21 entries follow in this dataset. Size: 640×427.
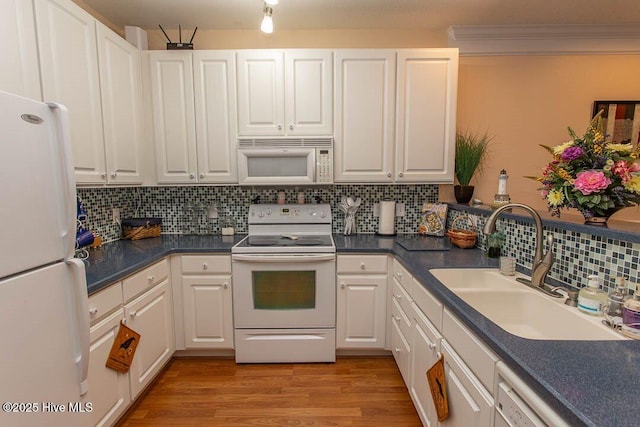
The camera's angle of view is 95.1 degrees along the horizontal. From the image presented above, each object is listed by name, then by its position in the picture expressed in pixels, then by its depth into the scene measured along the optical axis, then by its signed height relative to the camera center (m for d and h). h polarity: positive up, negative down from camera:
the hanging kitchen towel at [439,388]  1.19 -0.86
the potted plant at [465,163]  2.41 +0.19
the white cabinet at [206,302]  2.12 -0.85
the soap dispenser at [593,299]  1.02 -0.40
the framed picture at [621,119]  2.40 +0.55
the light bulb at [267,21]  1.86 +1.04
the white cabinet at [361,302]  2.12 -0.85
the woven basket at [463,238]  2.03 -0.37
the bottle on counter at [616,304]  0.94 -0.39
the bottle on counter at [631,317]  0.87 -0.39
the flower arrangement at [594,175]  1.14 +0.04
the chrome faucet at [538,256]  1.25 -0.30
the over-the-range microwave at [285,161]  2.22 +0.19
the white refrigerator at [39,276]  0.85 -0.29
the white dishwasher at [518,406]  0.66 -0.55
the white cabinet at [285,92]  2.18 +0.70
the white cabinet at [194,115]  2.20 +0.54
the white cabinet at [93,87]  1.44 +0.57
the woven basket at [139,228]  2.35 -0.35
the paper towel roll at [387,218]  2.46 -0.27
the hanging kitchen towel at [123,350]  1.50 -0.88
